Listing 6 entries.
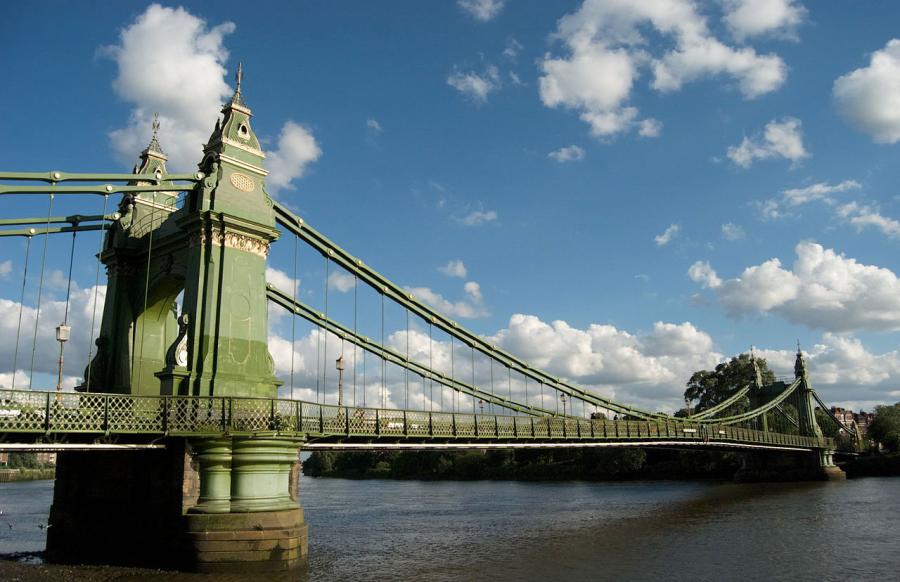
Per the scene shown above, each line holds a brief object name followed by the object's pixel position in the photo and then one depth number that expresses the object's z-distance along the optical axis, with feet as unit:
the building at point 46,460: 484.33
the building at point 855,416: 475.31
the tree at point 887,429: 242.17
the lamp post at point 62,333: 93.04
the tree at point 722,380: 290.35
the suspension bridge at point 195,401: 64.64
